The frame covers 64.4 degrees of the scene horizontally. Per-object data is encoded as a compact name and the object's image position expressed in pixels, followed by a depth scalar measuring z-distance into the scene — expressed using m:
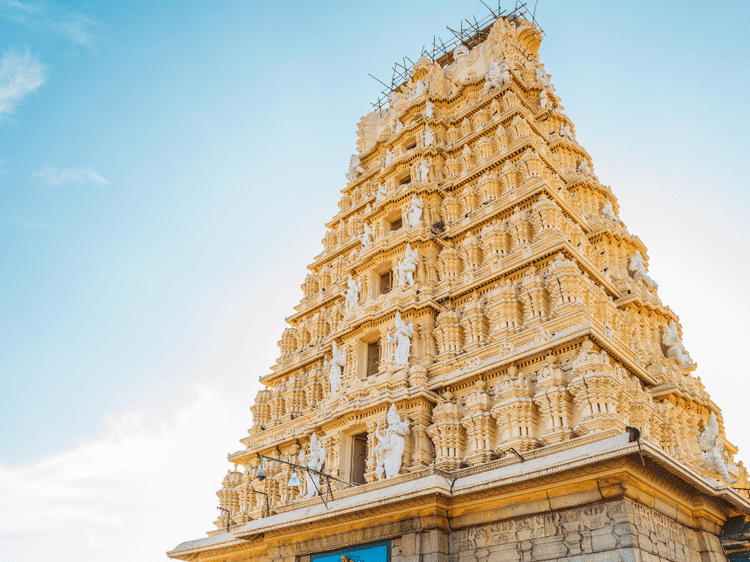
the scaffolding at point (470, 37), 29.81
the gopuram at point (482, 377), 12.44
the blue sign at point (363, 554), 13.73
